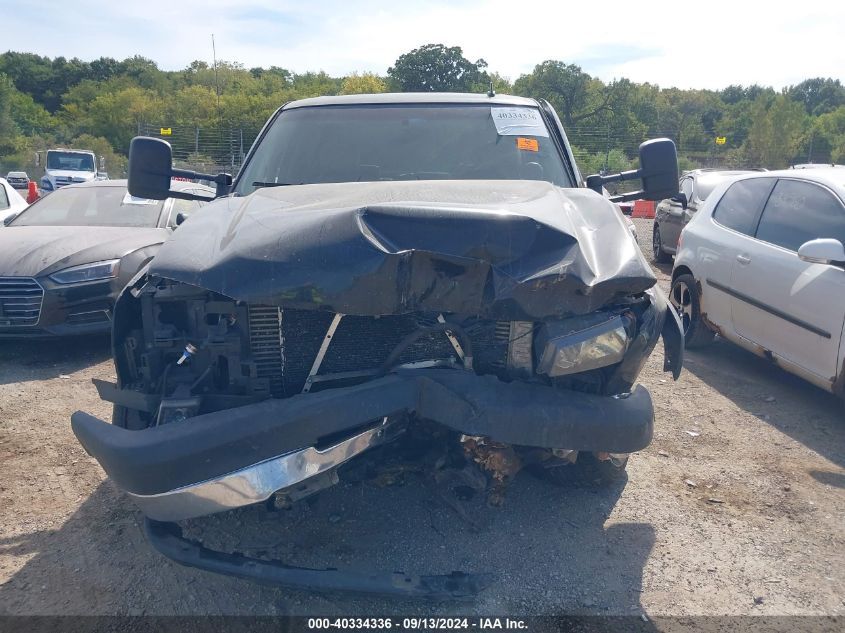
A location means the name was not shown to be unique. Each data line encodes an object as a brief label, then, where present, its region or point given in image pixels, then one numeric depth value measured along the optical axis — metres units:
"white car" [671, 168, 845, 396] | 4.50
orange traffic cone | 13.72
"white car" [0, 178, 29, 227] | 8.99
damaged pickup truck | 2.40
